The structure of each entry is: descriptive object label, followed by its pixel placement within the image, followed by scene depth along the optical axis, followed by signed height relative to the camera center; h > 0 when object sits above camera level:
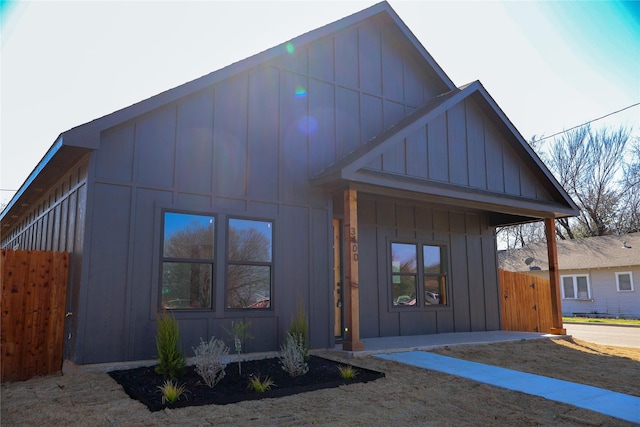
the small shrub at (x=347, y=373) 6.44 -1.01
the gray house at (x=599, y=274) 24.17 +0.96
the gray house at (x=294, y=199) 6.96 +1.78
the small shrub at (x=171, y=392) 5.15 -1.01
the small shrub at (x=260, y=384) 5.71 -1.04
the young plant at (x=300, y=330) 7.41 -0.53
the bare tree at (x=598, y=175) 33.69 +8.11
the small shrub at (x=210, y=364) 5.96 -0.83
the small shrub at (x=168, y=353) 6.20 -0.71
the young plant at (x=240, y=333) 7.25 -0.56
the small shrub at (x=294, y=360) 6.64 -0.87
